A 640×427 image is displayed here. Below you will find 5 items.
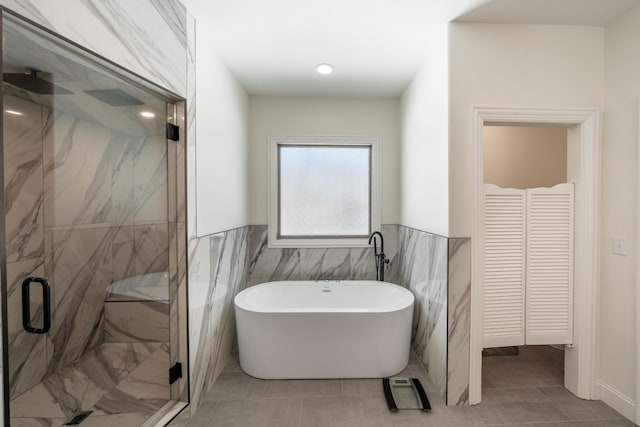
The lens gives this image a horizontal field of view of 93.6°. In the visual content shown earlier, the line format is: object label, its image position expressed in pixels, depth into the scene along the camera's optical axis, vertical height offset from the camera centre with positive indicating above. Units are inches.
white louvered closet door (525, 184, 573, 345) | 86.6 -16.5
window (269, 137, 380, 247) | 137.9 +8.6
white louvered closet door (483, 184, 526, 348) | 85.7 -16.7
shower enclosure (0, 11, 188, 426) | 57.3 -7.3
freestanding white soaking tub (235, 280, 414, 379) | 91.0 -40.8
